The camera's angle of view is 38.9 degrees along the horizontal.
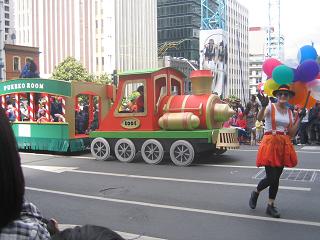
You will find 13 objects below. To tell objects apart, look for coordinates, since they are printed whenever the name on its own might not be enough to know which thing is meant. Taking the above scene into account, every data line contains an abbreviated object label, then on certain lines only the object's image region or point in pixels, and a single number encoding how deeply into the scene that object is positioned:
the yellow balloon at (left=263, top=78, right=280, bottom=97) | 6.60
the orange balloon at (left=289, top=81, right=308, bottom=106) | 6.55
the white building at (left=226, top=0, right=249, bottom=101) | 120.50
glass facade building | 117.24
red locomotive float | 10.94
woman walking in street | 6.03
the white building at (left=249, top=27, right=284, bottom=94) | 152.25
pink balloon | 6.80
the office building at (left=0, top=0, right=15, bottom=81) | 91.16
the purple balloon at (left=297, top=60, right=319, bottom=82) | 6.33
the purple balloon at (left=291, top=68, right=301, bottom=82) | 6.46
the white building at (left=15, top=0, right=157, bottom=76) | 101.06
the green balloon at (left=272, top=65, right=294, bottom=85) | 6.32
